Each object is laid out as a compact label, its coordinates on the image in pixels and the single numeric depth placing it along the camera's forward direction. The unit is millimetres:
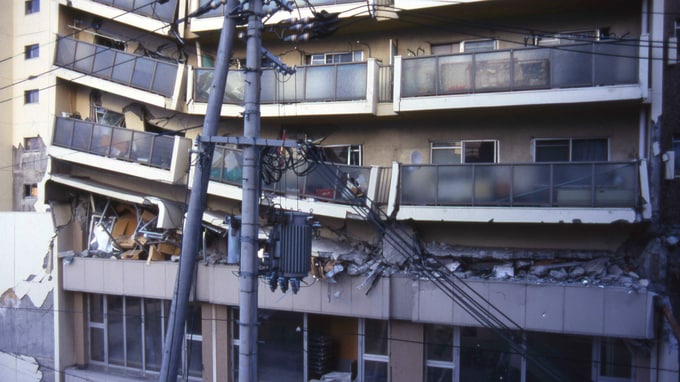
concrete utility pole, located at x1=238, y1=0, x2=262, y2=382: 7785
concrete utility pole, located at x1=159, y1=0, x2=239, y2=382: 9000
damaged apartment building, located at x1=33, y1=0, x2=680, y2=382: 11586
